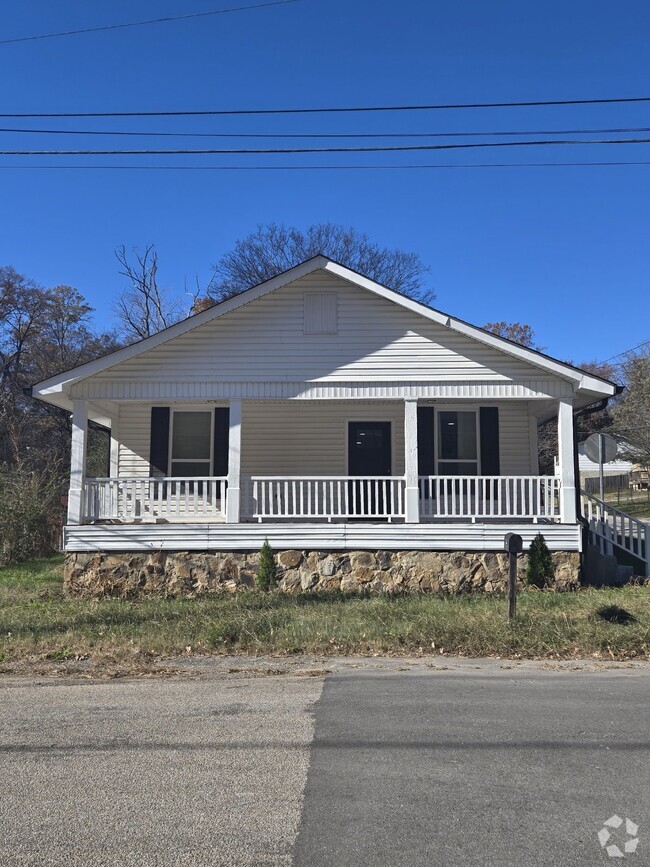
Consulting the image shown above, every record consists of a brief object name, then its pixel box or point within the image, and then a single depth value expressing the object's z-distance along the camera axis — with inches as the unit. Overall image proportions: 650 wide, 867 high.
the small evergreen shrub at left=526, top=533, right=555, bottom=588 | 477.1
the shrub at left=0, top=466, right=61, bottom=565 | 658.8
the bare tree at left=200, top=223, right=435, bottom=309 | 1451.8
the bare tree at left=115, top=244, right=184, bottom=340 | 1401.3
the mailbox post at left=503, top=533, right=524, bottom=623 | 352.5
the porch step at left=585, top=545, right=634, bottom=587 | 509.4
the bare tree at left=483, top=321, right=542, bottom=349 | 1742.1
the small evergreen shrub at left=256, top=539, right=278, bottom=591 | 481.1
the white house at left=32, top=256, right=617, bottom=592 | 492.7
